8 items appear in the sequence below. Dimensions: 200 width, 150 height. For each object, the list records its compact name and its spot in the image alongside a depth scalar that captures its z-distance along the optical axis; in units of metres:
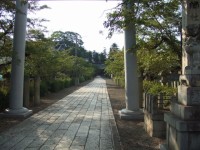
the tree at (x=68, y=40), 48.24
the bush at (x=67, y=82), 19.71
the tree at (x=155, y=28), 5.95
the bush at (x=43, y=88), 12.33
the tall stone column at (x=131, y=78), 6.75
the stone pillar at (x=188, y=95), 3.32
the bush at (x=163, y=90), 6.13
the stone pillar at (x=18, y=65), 6.87
